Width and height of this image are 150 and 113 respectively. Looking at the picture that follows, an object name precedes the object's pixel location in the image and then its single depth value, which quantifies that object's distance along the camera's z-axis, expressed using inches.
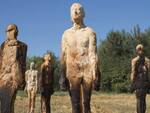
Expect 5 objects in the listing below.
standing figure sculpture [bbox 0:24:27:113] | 326.3
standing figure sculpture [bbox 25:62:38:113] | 579.9
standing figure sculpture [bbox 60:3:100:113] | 282.1
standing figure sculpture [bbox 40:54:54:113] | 450.0
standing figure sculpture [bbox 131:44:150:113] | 406.4
